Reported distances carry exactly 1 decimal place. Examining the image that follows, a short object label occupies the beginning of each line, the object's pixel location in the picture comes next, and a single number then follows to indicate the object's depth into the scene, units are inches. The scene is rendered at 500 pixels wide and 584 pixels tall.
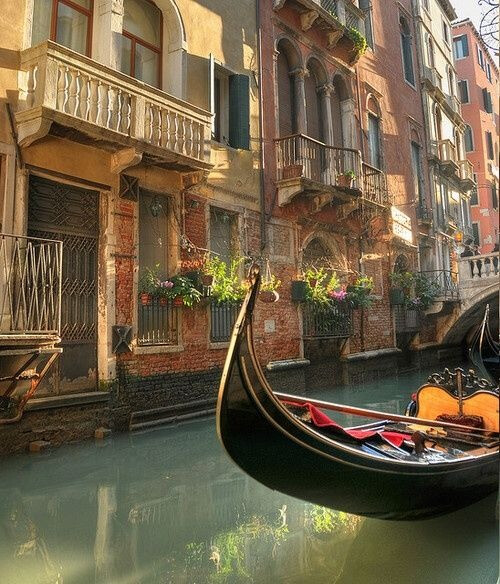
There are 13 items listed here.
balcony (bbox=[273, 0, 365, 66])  351.9
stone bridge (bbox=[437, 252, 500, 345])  470.9
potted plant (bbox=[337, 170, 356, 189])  342.3
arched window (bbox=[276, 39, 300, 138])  348.5
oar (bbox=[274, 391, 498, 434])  126.0
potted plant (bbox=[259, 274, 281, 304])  240.8
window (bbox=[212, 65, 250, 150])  293.9
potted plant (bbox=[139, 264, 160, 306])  240.1
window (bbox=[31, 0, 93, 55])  216.7
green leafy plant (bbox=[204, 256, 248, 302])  260.8
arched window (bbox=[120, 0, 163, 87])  252.8
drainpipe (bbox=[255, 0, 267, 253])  312.5
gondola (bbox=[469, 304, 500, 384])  277.9
